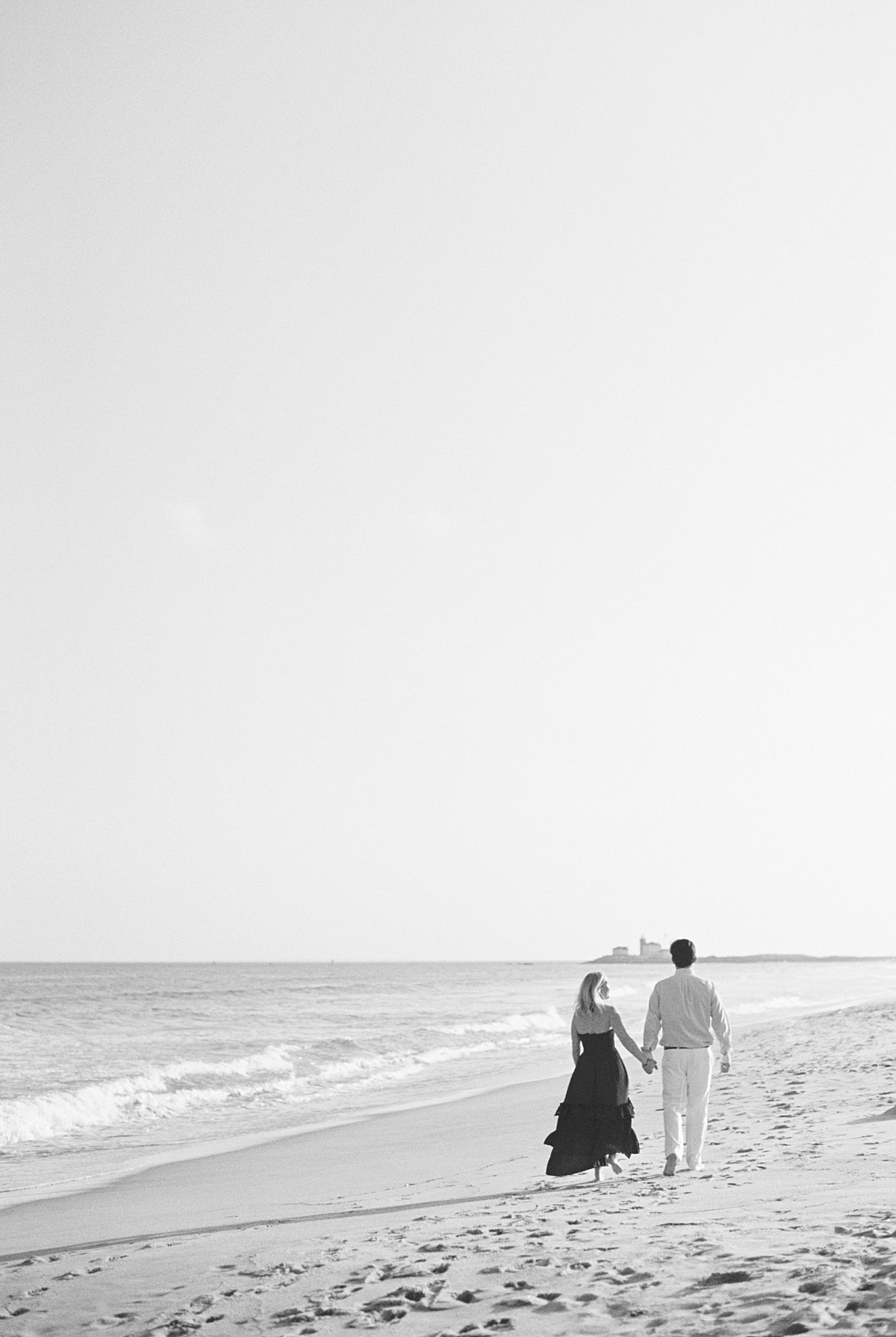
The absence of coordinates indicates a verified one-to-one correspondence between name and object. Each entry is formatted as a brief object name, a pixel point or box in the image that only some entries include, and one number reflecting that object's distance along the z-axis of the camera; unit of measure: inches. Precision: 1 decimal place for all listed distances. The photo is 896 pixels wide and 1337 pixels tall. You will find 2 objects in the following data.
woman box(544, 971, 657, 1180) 346.3
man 344.5
